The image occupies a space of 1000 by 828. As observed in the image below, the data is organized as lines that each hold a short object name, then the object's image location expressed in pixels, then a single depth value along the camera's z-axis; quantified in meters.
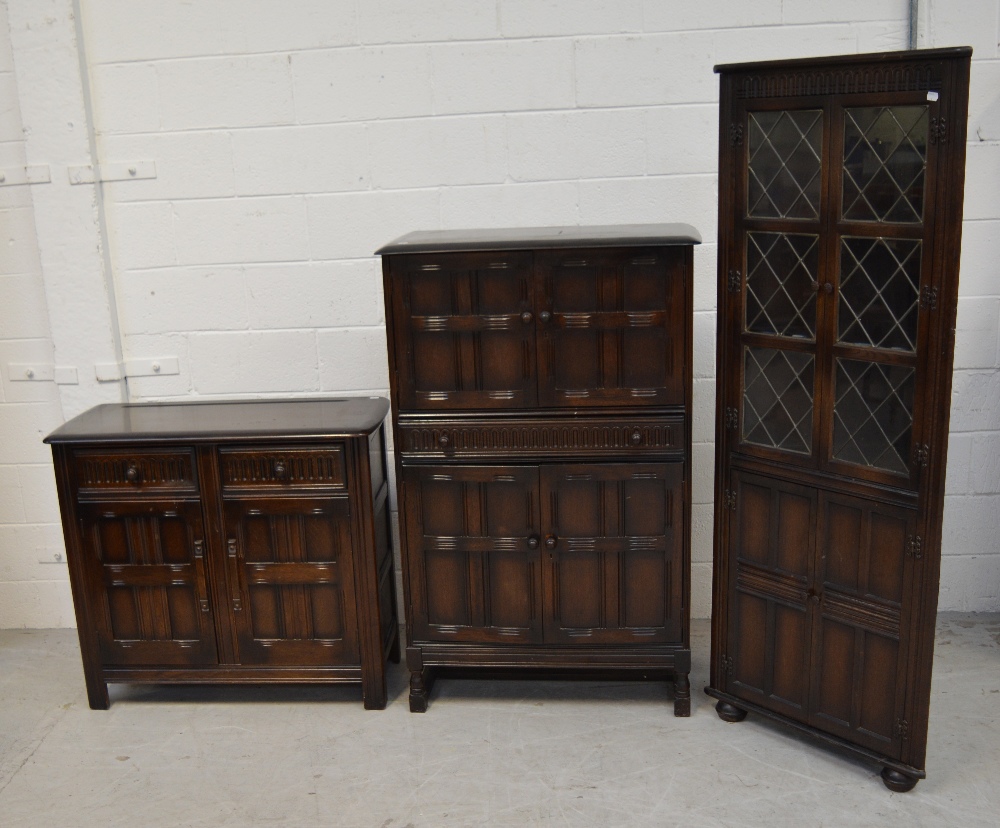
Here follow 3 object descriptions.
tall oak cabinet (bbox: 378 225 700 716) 3.30
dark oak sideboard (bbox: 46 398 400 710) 3.47
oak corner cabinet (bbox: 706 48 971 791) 2.82
